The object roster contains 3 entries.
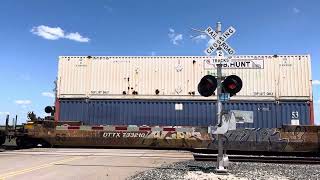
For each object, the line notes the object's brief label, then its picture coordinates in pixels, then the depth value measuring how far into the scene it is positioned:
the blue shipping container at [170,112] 20.02
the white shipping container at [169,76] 20.44
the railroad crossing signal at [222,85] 10.72
